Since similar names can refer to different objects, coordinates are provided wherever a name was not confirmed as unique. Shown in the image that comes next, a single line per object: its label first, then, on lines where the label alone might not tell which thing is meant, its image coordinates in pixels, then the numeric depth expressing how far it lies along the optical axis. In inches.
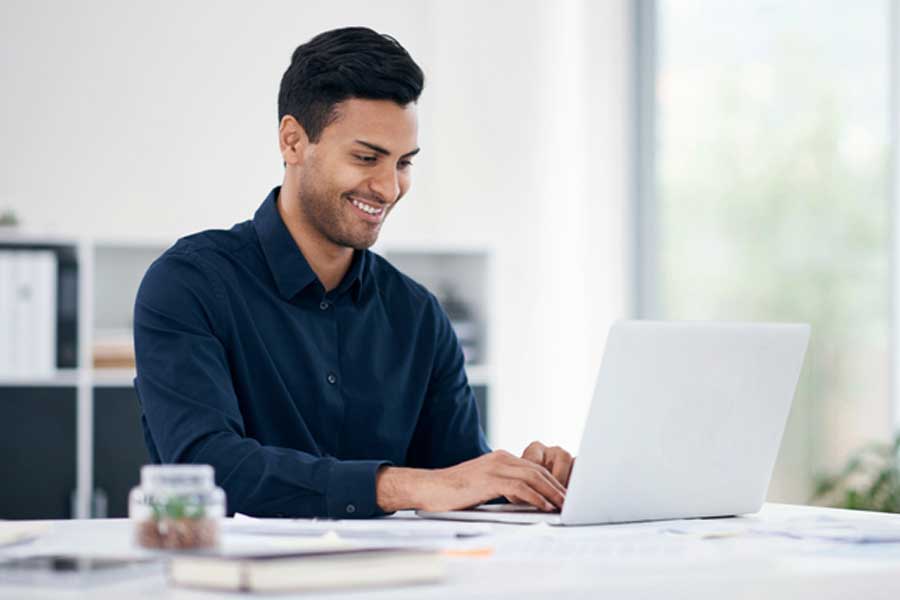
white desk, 97.2
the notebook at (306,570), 95.4
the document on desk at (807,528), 111.1
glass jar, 102.1
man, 125.5
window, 216.6
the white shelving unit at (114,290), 209.6
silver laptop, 114.5
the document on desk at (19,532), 107.2
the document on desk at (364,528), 110.5
